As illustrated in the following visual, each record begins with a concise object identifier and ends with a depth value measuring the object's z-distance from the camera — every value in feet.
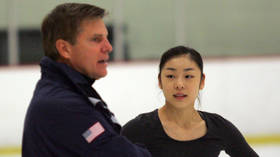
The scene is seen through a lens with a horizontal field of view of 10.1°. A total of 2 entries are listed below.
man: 16.23
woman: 17.64
